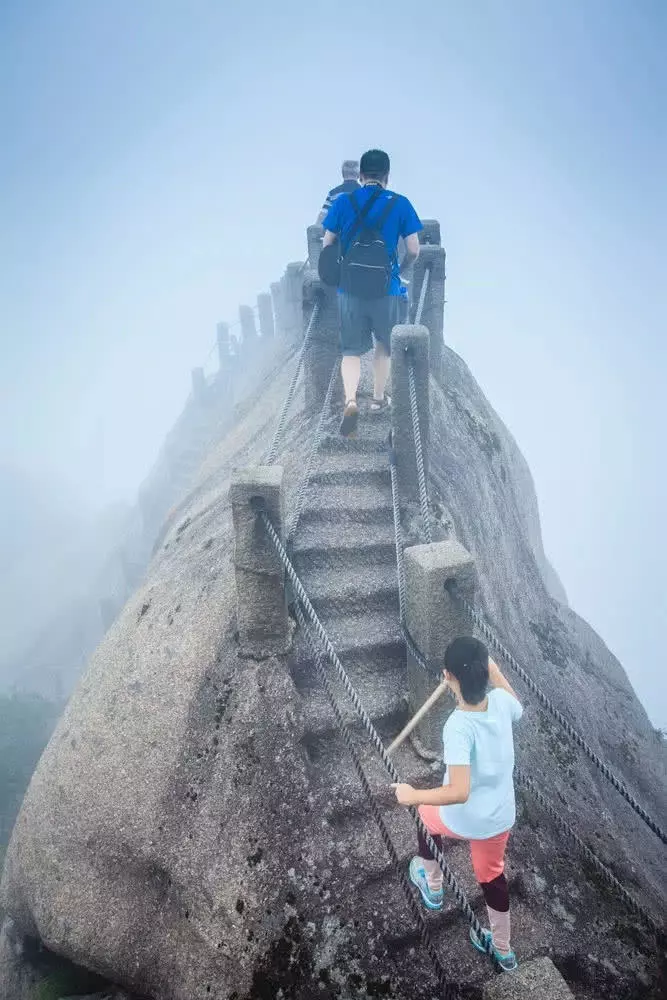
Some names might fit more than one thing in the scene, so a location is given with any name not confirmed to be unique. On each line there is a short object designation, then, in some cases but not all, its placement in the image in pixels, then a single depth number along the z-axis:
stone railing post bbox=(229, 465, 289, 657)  5.69
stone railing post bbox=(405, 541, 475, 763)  5.20
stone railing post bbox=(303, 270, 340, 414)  9.77
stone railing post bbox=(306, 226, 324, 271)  15.58
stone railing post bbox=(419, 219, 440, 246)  12.64
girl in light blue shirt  3.73
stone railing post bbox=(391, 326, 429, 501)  7.36
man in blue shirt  7.21
